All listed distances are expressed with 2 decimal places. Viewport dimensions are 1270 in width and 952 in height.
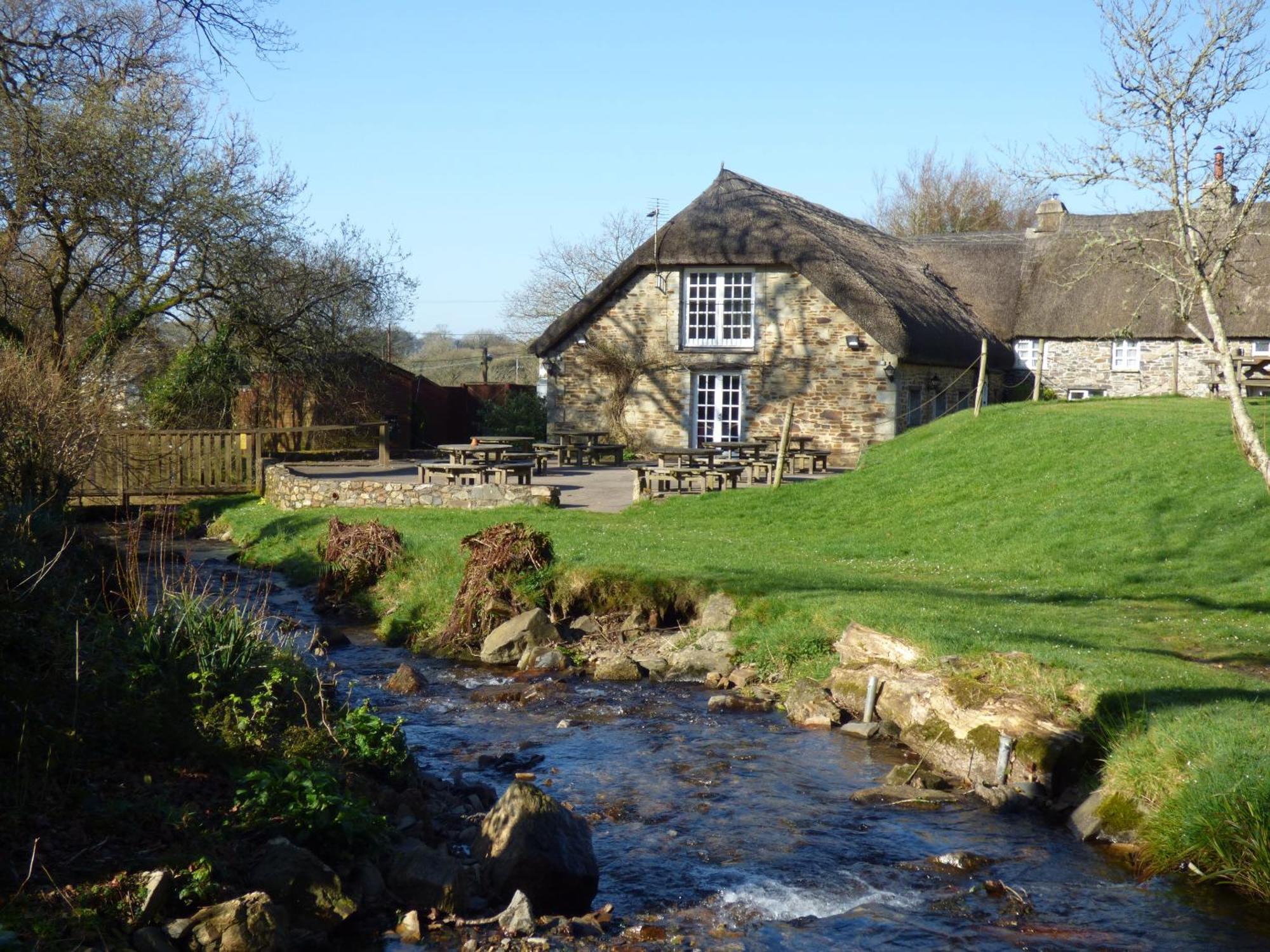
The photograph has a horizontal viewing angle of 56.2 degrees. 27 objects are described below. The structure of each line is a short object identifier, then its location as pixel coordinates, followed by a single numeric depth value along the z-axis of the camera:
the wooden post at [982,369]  24.73
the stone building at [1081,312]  33.22
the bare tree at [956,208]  60.56
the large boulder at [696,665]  12.76
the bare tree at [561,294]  53.78
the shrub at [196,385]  27.73
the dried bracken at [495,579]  14.52
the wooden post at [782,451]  22.25
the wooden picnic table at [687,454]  23.28
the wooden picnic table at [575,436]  30.05
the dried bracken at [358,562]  16.86
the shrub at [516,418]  34.78
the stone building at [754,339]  29.02
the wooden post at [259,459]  25.23
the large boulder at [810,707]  10.95
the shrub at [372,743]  8.23
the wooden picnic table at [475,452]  23.89
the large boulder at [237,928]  5.84
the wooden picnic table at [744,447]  26.14
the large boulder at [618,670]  12.81
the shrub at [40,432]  12.27
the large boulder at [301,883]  6.37
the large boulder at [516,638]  13.74
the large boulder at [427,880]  6.75
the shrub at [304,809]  6.81
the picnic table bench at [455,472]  22.59
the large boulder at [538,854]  6.94
